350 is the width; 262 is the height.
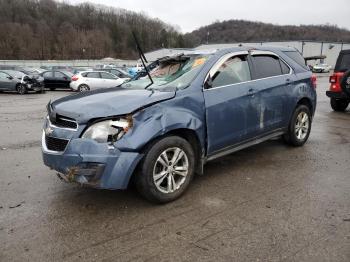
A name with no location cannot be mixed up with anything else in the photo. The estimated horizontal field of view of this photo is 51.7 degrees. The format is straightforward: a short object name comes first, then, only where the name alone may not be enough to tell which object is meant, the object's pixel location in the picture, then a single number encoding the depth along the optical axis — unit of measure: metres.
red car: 10.80
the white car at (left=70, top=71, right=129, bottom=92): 21.39
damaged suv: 3.70
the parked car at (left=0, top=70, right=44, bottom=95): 20.74
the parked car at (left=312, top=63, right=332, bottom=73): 57.84
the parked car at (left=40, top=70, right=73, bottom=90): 23.73
